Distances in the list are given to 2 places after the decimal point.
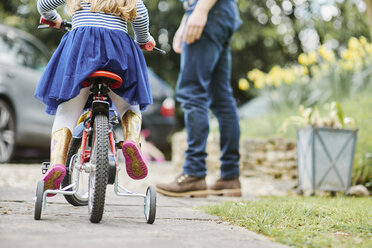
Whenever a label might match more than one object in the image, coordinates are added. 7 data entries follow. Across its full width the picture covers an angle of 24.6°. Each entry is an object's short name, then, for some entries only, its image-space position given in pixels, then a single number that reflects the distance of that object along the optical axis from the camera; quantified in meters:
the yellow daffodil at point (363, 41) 9.69
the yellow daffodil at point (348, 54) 9.43
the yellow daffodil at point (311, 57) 10.36
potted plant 6.30
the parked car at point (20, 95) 9.01
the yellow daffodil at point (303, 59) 10.36
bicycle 3.40
